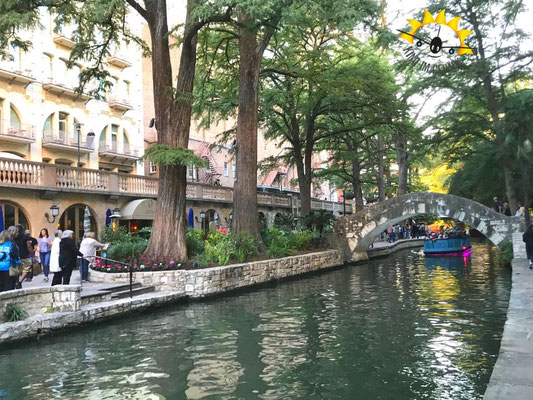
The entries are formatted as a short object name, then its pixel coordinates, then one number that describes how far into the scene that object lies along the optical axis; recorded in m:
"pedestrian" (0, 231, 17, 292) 10.47
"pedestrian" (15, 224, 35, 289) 13.16
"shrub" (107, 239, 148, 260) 16.72
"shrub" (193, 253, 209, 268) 16.03
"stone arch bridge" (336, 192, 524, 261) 23.55
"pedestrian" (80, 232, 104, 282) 14.57
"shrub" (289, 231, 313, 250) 23.36
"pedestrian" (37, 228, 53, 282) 16.98
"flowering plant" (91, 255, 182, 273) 15.16
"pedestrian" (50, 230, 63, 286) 12.55
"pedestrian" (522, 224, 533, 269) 16.09
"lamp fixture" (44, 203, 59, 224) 21.08
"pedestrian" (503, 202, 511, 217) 27.83
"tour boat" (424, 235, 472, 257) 31.59
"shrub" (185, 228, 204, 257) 17.59
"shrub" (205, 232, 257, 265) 16.80
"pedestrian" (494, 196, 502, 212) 32.22
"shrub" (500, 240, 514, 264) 21.95
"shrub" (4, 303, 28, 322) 9.71
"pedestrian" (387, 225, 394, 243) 44.84
